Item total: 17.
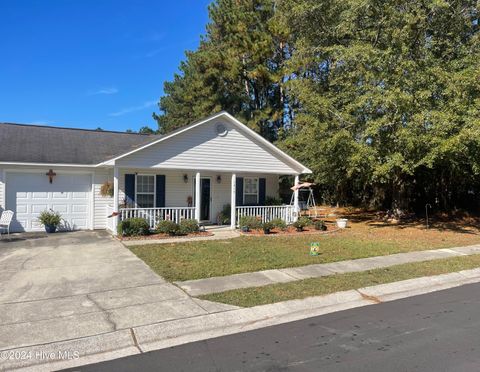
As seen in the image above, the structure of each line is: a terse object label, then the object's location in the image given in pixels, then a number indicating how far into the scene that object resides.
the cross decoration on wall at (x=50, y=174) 14.54
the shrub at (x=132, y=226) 12.77
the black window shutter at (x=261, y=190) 18.28
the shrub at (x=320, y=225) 16.03
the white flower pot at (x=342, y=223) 16.97
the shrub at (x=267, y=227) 14.61
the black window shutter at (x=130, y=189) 15.20
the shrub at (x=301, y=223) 15.70
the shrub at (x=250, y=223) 14.92
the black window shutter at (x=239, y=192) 17.73
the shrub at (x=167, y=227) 13.37
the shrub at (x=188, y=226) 13.71
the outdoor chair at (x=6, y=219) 12.41
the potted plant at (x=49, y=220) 14.11
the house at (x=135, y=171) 14.18
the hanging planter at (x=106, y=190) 15.28
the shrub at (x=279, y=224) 15.26
